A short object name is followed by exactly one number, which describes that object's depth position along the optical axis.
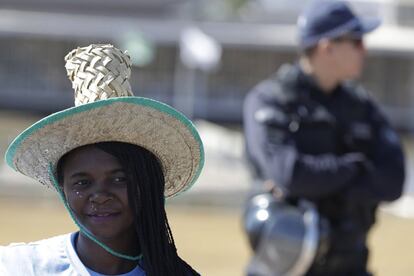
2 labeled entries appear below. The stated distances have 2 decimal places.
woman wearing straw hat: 4.80
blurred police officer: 8.82
